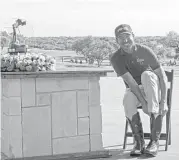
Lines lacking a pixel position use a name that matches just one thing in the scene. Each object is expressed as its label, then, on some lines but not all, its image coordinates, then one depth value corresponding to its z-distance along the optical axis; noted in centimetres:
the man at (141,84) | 388
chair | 412
